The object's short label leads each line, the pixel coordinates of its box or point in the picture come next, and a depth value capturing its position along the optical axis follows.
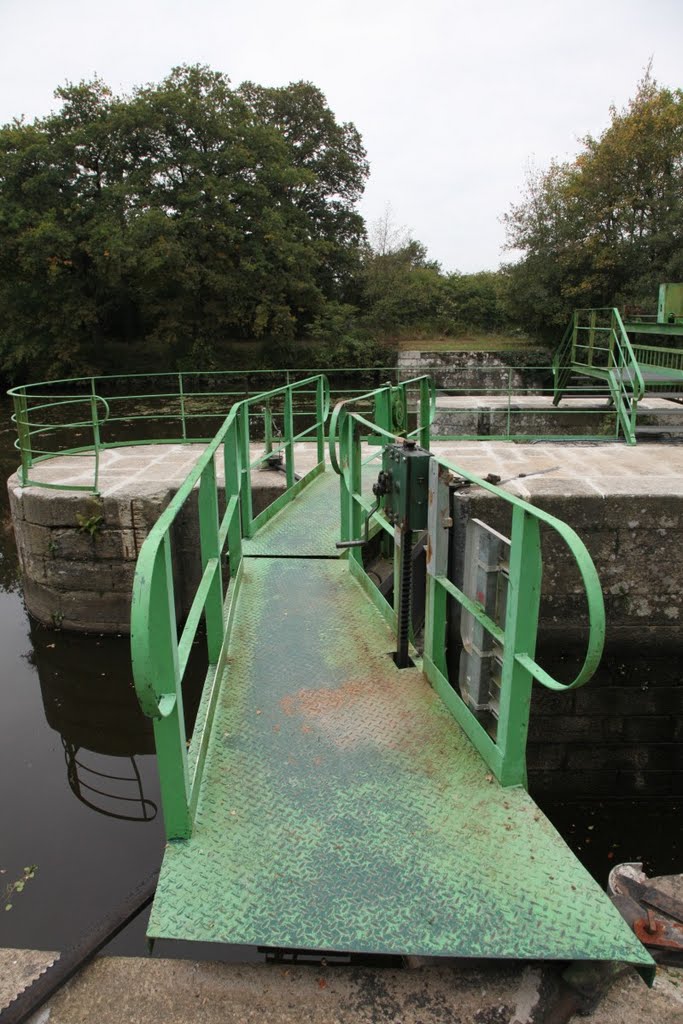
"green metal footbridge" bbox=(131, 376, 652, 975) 2.09
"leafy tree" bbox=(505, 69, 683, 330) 21.95
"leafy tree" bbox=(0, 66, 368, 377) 25.86
